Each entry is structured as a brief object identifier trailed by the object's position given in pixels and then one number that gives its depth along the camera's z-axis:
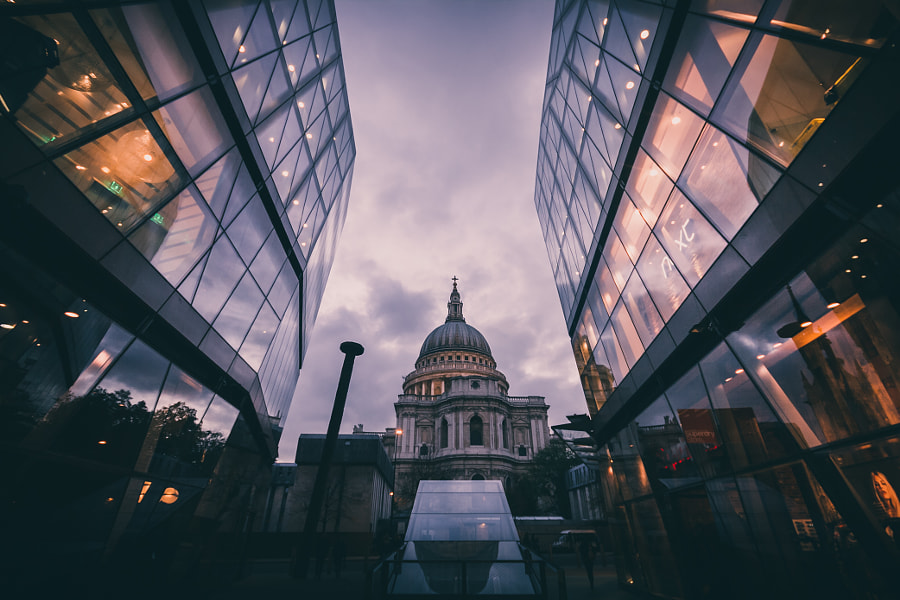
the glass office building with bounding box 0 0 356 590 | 5.59
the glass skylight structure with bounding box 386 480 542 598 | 8.13
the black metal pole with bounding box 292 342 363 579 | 15.45
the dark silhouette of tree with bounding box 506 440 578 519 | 47.56
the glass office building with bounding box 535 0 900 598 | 4.90
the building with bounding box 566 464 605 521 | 40.53
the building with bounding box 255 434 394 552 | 26.45
